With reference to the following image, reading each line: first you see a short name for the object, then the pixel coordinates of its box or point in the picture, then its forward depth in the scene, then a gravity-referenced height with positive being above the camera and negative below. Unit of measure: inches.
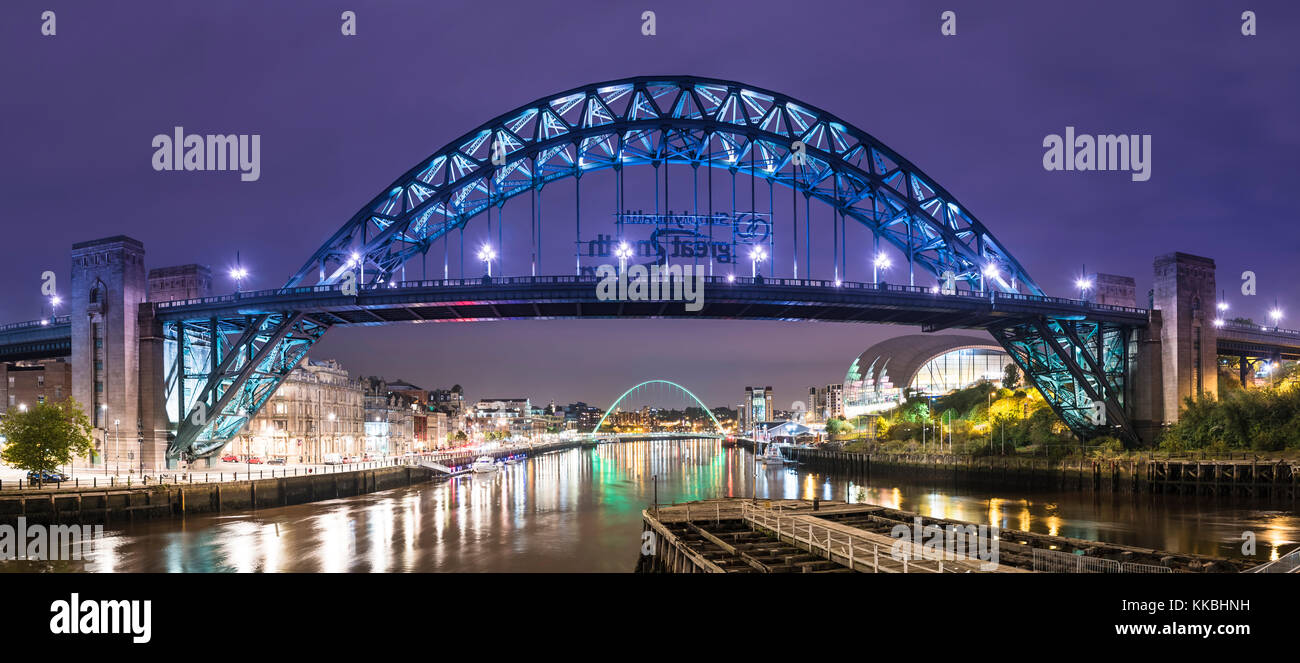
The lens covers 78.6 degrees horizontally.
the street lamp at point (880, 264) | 2391.1 +254.3
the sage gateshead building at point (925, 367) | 5620.1 -144.5
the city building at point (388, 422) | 4505.4 -404.7
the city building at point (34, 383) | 3334.2 -102.9
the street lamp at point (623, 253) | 2218.3 +279.4
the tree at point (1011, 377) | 3907.5 -151.9
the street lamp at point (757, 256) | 2328.1 +277.0
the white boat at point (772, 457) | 4649.9 -664.5
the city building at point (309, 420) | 3243.1 -289.6
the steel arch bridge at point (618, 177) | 2261.3 +421.6
